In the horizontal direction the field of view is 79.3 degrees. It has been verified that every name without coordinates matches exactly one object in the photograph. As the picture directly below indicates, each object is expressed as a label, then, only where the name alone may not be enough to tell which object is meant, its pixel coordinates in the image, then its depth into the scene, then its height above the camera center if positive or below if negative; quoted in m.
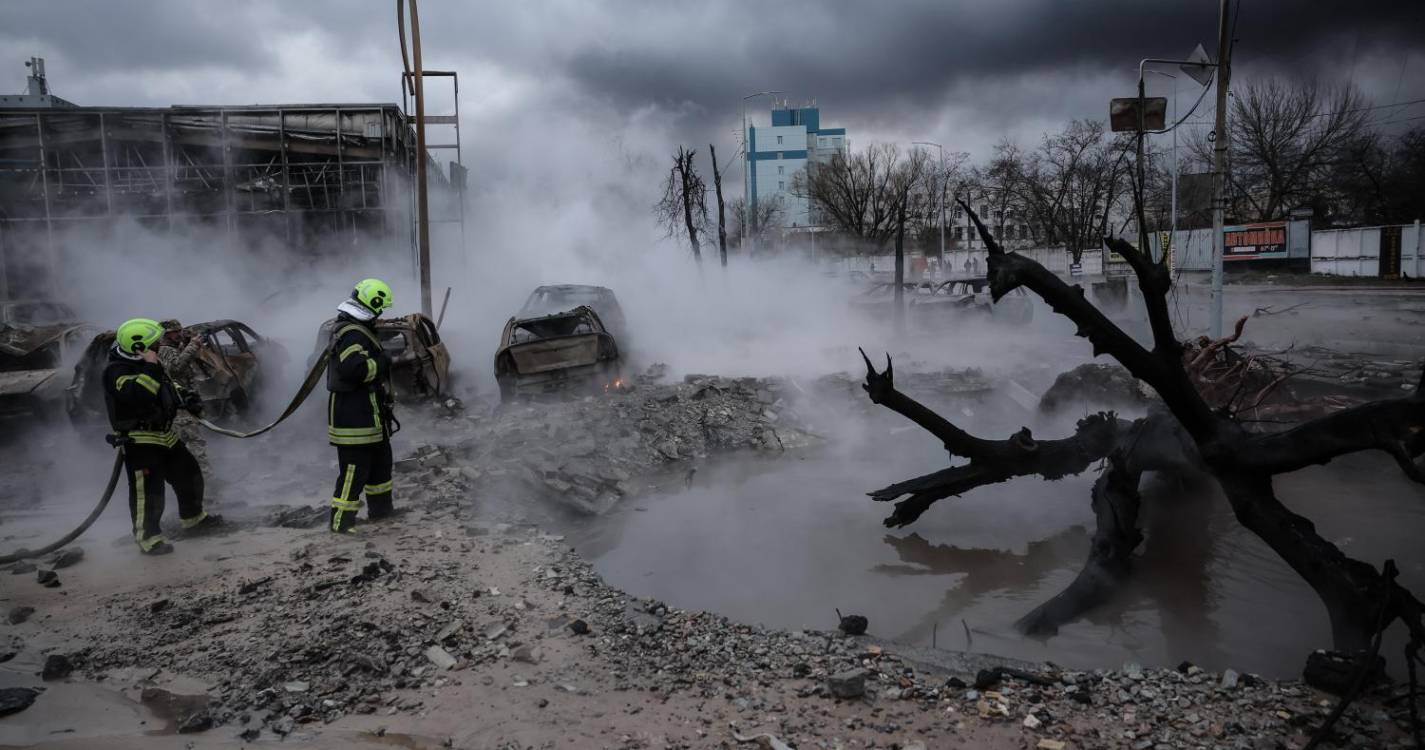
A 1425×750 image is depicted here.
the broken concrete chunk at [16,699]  3.92 -1.88
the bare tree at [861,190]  48.72 +4.50
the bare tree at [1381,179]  31.14 +3.02
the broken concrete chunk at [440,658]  4.25 -1.88
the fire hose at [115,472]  6.16 -1.42
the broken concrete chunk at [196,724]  3.73 -1.89
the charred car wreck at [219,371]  9.36 -1.05
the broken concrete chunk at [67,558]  5.97 -1.86
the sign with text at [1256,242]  36.00 +0.69
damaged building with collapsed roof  23.72 +3.03
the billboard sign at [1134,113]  11.35 +1.95
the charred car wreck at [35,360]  9.95 -1.00
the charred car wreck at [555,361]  11.88 -1.18
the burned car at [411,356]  11.53 -1.02
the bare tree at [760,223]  40.90 +3.02
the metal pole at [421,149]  15.26 +2.34
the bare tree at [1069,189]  40.69 +3.76
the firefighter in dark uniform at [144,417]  6.11 -0.93
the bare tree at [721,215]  27.06 +1.88
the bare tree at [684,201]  29.56 +2.52
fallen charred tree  4.00 -1.21
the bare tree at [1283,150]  36.62 +4.71
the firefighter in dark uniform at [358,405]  6.43 -0.94
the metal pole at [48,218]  23.27 +1.93
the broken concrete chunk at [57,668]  4.29 -1.89
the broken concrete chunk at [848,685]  3.78 -1.83
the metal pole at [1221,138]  11.76 +1.66
